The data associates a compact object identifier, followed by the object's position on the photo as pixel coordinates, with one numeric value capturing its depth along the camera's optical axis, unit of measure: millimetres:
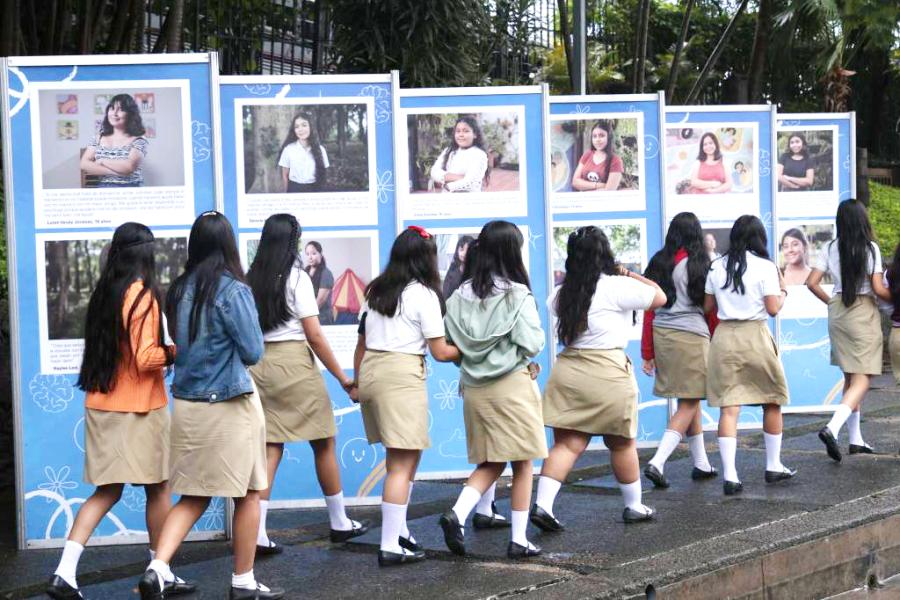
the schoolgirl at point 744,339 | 8141
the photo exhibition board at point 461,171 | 8820
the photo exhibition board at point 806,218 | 11906
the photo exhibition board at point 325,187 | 8117
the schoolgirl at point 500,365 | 6488
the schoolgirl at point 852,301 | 9062
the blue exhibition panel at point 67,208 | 7203
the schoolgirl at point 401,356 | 6395
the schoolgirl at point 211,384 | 5566
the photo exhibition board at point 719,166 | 11156
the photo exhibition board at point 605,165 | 10055
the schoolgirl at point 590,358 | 6926
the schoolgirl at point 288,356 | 6691
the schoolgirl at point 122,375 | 5910
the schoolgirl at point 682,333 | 8594
